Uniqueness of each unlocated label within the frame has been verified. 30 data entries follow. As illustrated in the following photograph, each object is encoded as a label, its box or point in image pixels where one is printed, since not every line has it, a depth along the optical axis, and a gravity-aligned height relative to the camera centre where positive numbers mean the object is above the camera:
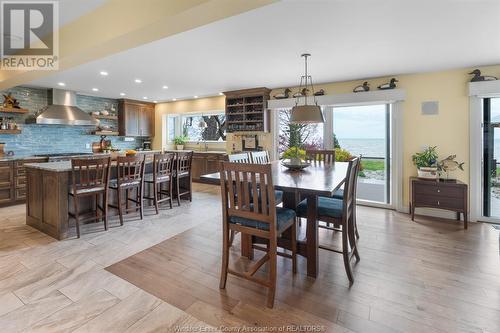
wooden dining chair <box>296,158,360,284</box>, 2.24 -0.44
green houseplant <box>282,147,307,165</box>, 3.14 +0.12
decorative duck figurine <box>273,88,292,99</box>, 5.53 +1.51
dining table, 2.05 -0.21
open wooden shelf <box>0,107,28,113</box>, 5.08 +1.12
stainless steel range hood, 5.59 +1.21
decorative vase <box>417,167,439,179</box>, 4.05 -0.15
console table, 3.72 -0.47
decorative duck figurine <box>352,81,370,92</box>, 4.70 +1.40
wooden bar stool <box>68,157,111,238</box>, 3.17 -0.21
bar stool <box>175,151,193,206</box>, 4.76 -0.13
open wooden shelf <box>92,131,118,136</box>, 6.76 +0.85
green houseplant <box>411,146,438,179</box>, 4.08 +0.01
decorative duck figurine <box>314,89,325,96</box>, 5.14 +1.42
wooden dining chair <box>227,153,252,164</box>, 3.23 +0.08
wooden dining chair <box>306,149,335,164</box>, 4.00 +0.14
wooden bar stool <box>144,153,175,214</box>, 4.19 -0.13
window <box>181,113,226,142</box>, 7.55 +1.13
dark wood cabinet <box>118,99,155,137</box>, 7.38 +1.39
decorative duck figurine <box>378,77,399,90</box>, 4.47 +1.37
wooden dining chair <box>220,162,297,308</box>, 1.92 -0.40
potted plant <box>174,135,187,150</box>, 7.95 +0.70
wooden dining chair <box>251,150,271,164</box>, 3.64 +0.11
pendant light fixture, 3.09 +0.59
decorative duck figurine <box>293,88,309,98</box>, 5.38 +1.49
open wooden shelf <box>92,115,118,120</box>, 6.83 +1.29
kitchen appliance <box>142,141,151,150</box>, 8.22 +0.63
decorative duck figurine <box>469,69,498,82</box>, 3.84 +1.29
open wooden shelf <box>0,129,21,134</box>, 5.11 +0.68
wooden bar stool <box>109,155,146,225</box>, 3.64 -0.20
